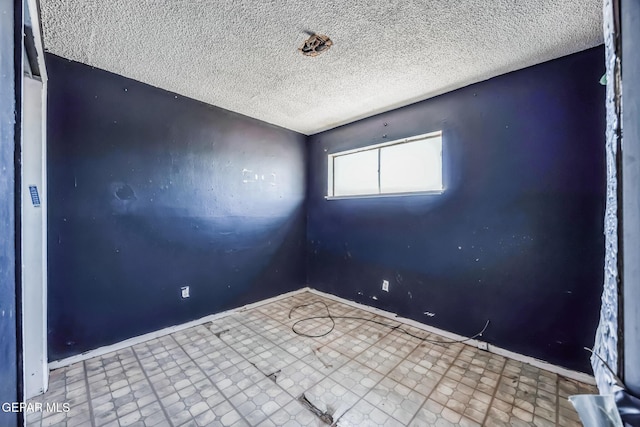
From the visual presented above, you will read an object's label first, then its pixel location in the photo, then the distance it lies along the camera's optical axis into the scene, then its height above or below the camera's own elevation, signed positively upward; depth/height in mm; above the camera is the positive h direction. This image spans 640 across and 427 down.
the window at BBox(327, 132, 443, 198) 2529 +521
